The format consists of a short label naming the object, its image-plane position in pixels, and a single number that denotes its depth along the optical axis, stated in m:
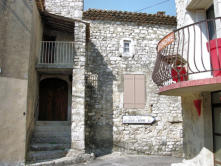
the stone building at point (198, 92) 3.67
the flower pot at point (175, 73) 3.77
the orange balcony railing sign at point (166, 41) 3.92
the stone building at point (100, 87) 8.18
